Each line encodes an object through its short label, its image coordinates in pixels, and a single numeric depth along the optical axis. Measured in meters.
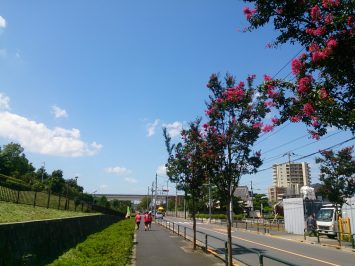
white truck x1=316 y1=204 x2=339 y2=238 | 30.30
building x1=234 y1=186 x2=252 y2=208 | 120.38
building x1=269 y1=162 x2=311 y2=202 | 141.88
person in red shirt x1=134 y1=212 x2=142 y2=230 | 36.26
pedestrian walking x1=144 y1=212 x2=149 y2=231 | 35.45
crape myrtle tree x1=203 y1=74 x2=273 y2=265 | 12.49
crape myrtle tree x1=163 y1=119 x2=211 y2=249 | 17.52
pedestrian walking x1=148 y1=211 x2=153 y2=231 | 35.83
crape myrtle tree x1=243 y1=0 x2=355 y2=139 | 5.04
